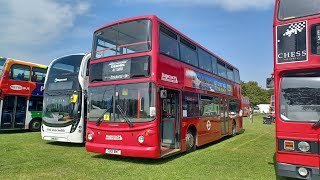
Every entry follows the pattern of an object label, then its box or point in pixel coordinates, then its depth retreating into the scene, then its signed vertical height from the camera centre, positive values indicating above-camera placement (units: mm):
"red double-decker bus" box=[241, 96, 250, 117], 39186 -396
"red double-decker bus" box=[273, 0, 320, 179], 4574 +332
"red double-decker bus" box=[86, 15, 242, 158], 6749 +397
